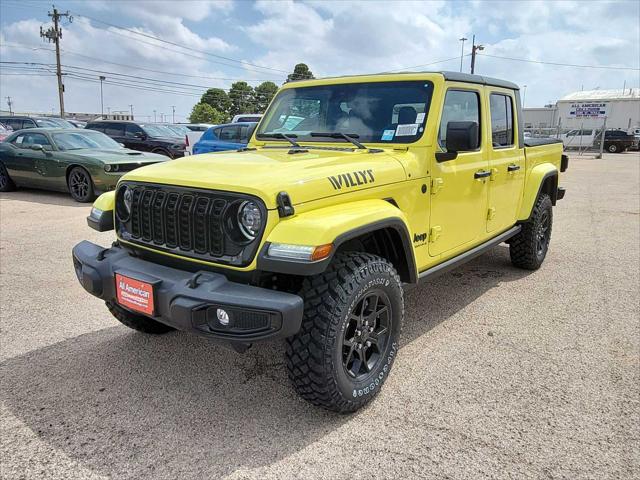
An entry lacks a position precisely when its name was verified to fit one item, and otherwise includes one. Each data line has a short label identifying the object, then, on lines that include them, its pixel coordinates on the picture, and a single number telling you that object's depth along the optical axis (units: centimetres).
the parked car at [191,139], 1374
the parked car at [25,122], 1852
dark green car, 920
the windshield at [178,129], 1794
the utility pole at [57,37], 3831
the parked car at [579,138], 3372
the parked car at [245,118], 1748
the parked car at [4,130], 1500
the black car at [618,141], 3347
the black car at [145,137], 1512
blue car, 1234
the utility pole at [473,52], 4103
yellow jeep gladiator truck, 240
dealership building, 4956
